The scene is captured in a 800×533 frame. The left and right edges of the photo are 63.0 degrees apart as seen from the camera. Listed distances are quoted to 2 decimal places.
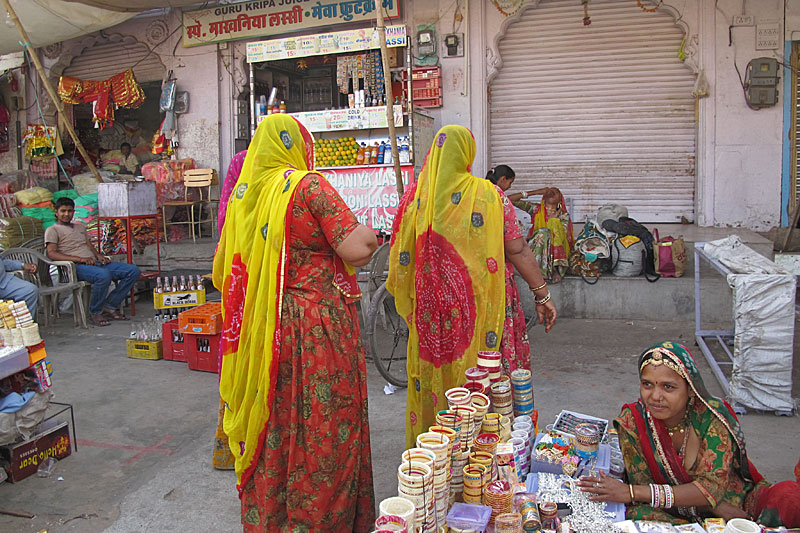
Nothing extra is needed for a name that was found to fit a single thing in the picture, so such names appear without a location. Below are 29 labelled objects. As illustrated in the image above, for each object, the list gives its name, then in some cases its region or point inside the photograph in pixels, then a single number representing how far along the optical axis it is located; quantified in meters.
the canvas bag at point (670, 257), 6.20
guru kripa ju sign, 8.78
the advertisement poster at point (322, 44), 8.34
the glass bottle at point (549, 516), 1.79
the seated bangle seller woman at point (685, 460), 2.07
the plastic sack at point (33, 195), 9.61
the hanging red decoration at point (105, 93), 10.35
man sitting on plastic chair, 6.74
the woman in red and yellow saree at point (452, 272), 2.96
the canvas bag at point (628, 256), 6.28
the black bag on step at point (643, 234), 6.29
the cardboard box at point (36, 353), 3.37
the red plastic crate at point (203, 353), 5.13
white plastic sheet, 3.76
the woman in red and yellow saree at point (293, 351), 2.40
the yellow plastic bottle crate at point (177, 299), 6.24
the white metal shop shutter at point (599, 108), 8.03
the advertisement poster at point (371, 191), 8.19
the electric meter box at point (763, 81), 7.37
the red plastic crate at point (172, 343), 5.43
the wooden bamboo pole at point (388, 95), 5.10
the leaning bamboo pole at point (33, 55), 6.43
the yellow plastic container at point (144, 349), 5.50
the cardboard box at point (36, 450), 3.29
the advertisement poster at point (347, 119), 8.38
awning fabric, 7.56
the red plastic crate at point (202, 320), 5.10
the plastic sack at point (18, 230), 8.63
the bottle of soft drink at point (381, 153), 8.33
